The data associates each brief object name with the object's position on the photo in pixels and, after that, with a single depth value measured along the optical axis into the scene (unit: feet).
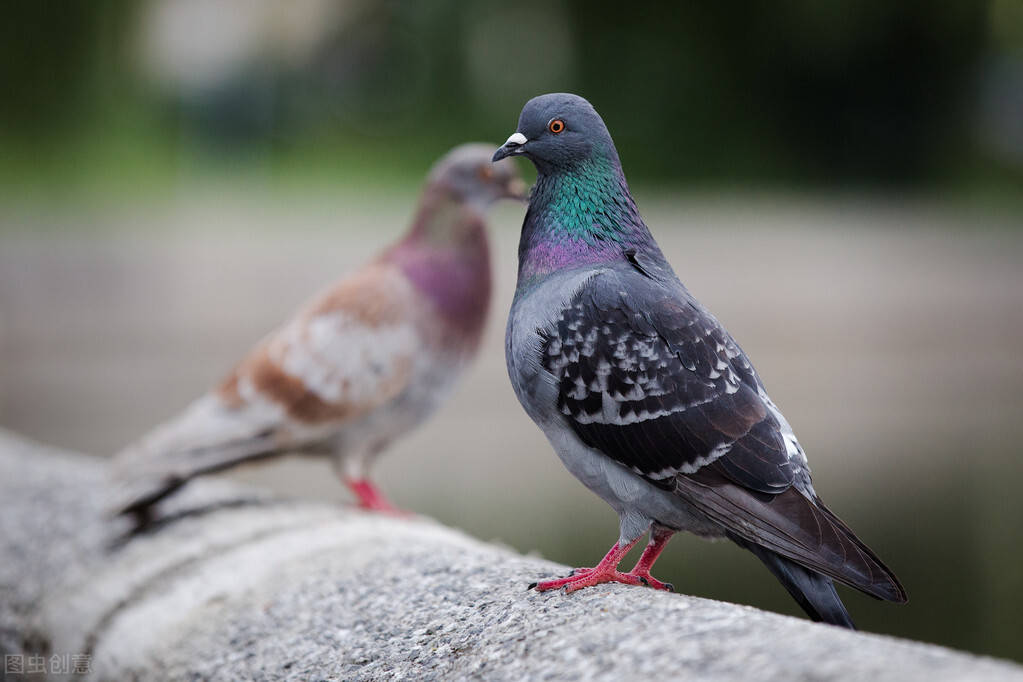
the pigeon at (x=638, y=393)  16.58
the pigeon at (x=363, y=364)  29.07
